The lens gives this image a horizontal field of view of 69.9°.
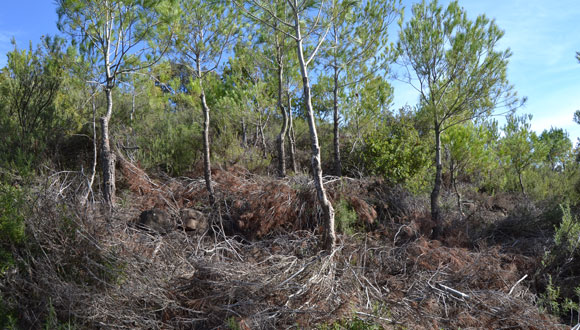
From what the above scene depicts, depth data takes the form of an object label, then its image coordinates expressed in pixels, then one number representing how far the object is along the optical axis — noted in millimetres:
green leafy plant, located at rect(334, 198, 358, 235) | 6672
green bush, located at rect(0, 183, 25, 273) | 4371
